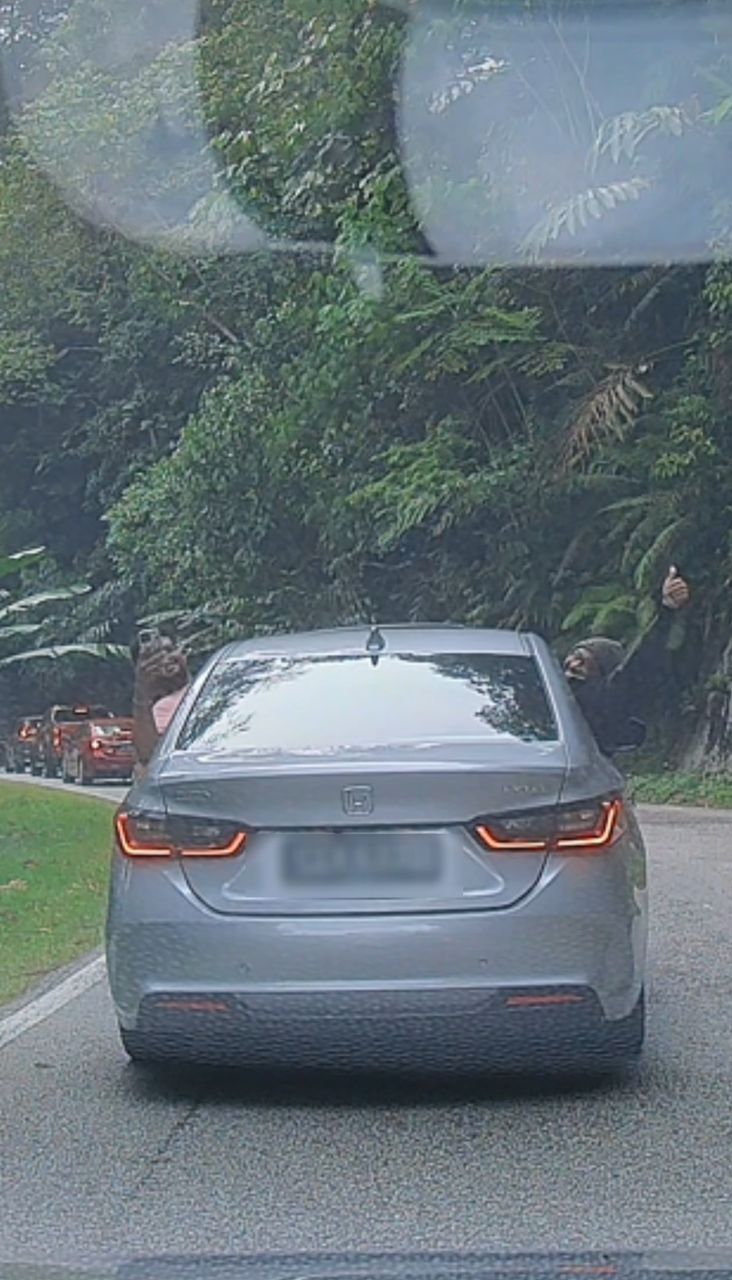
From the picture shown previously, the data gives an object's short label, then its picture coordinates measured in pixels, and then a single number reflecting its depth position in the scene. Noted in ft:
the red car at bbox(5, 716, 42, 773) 133.90
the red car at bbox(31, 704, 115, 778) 120.26
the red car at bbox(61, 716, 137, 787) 111.86
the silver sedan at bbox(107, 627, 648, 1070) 22.22
